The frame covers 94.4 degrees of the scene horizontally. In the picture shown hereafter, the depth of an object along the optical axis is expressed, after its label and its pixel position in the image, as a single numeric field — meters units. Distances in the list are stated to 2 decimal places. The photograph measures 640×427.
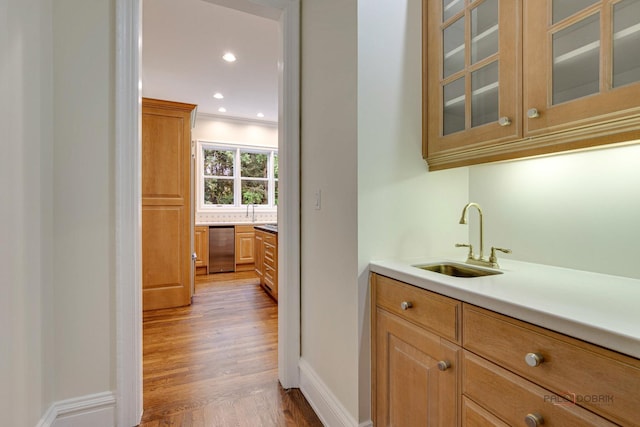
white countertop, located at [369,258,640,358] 0.63
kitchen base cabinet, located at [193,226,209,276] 5.16
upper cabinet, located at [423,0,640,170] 0.89
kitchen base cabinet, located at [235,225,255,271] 5.39
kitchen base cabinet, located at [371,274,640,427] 0.63
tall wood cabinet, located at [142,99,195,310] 3.17
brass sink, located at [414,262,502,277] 1.33
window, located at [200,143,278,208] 5.80
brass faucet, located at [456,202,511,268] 1.31
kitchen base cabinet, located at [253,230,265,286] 4.05
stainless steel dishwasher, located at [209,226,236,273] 5.21
